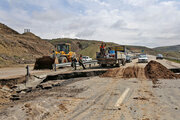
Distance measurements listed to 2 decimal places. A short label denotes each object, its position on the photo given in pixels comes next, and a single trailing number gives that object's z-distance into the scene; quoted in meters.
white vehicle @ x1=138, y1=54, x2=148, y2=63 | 33.06
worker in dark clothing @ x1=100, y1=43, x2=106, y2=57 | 20.53
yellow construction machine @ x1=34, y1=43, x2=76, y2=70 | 20.36
